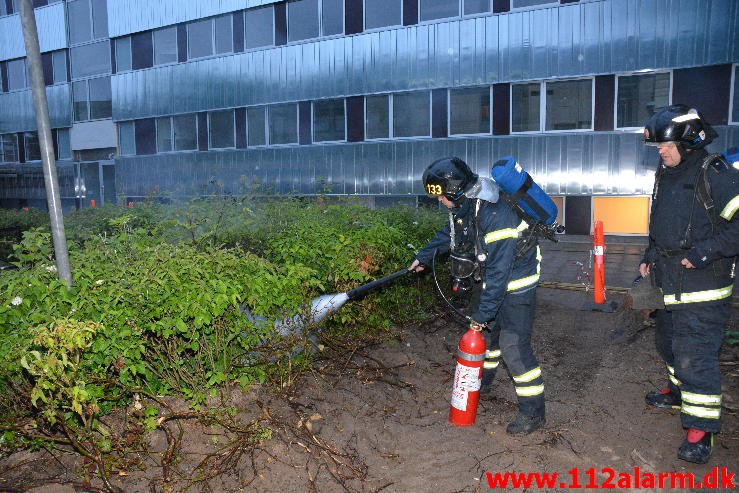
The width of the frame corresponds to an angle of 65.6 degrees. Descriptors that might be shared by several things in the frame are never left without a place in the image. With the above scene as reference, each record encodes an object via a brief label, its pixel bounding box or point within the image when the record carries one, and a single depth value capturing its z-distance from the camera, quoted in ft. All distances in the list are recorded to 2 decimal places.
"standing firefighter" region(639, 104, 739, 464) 12.19
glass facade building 44.65
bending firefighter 13.02
